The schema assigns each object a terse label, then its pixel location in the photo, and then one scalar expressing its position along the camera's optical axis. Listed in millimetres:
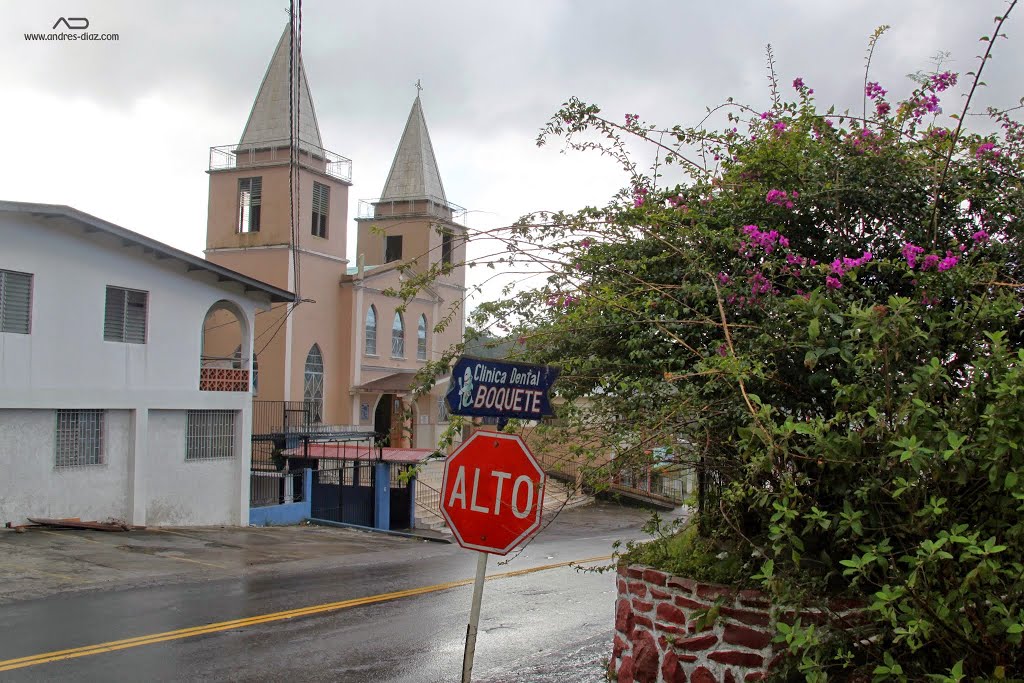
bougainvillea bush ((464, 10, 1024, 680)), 4781
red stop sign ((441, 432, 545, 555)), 6336
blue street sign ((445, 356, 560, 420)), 6238
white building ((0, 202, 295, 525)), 18594
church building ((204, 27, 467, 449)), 35438
